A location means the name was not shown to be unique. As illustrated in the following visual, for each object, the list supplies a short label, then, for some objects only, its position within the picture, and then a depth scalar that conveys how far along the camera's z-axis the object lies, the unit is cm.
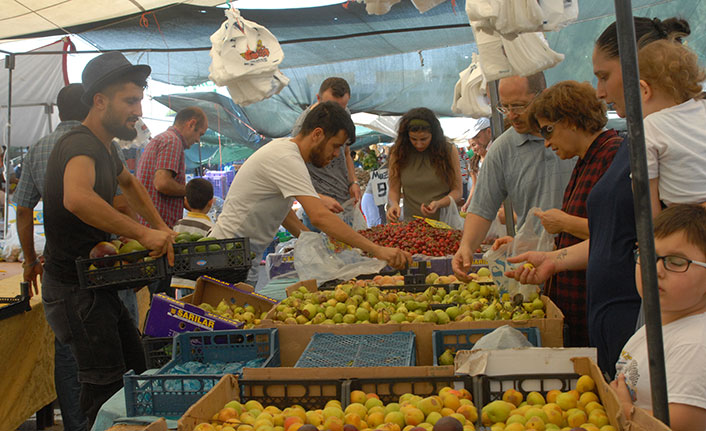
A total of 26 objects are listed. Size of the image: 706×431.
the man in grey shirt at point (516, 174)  329
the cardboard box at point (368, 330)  245
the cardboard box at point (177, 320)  269
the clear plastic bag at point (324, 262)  393
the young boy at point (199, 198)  530
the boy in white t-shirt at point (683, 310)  142
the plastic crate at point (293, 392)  186
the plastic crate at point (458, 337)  237
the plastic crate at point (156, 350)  267
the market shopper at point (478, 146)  796
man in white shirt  351
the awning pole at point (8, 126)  614
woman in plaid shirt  249
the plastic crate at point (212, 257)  304
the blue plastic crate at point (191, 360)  206
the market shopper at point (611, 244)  198
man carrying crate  285
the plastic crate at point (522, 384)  177
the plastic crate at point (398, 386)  184
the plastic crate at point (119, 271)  282
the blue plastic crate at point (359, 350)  222
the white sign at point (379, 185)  845
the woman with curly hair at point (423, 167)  532
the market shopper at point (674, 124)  186
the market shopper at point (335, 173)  532
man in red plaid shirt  539
